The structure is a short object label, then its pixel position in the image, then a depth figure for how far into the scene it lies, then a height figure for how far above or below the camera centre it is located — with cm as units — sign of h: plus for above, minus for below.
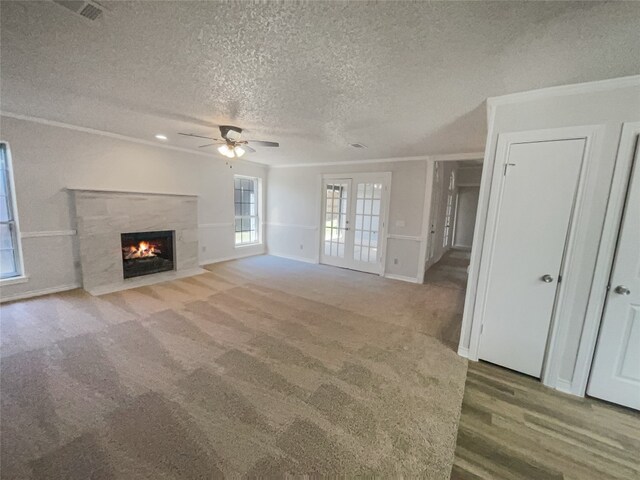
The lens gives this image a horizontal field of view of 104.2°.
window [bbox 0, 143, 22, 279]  336 -47
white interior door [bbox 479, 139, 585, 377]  210 -29
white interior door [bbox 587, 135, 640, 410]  188 -83
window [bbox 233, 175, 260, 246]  644 -17
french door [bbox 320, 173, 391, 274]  543 -31
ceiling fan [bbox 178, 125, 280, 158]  327 +82
